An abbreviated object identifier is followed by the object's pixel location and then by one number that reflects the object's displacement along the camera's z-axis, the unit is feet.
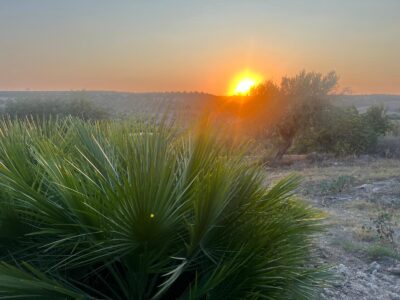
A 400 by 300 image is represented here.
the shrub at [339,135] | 75.82
